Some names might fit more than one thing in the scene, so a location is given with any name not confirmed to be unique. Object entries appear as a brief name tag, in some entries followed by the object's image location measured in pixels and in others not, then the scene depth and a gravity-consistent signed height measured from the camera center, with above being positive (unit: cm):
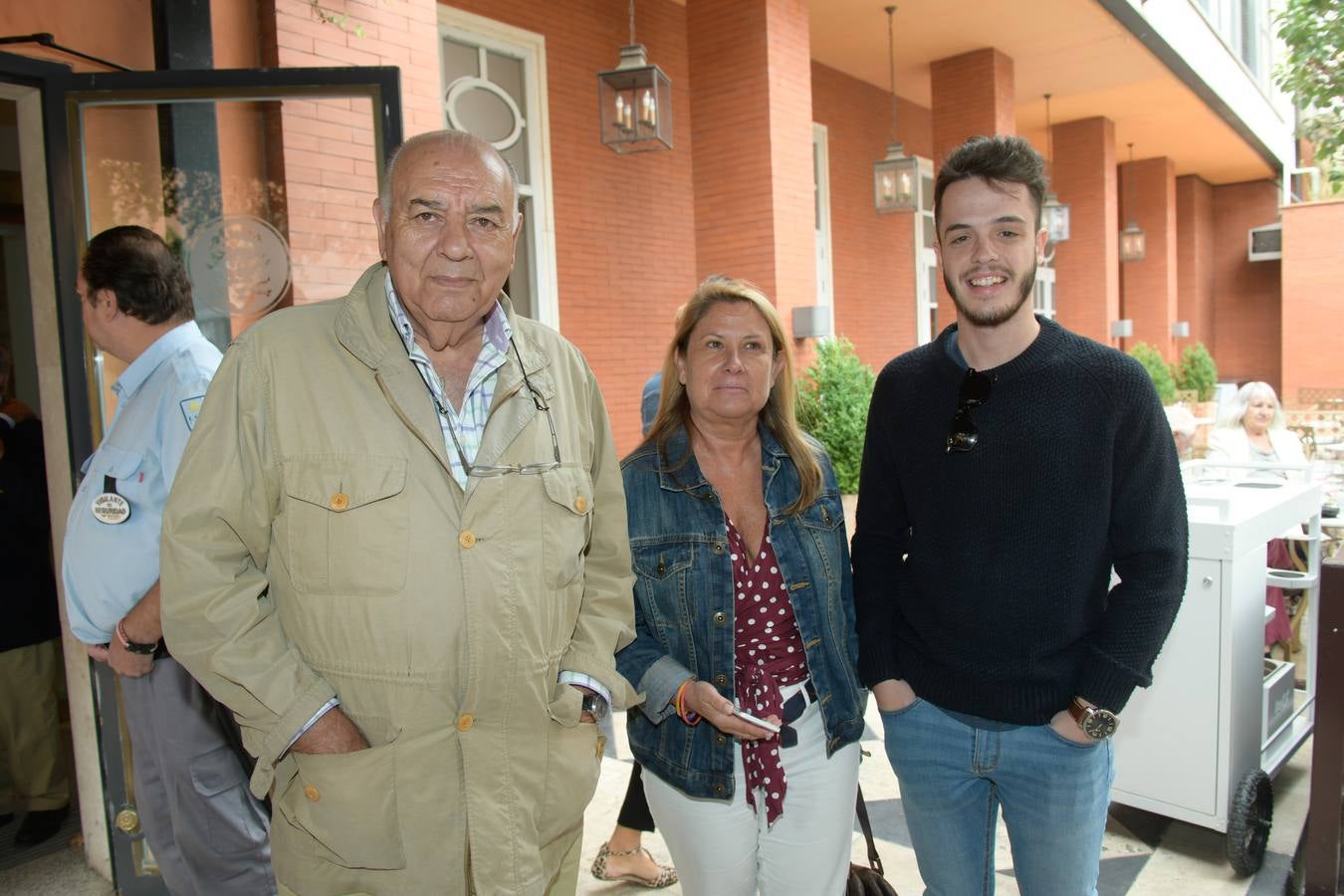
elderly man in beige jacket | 151 -31
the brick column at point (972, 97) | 1101 +327
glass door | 304 +77
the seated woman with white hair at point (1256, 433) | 585 -52
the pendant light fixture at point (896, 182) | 954 +194
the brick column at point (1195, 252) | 2230 +256
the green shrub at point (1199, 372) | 1889 -36
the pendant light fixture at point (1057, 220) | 1235 +192
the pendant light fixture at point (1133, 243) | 1711 +215
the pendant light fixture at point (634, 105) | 653 +201
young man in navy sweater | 181 -39
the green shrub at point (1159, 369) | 1503 -21
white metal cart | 313 -122
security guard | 243 -45
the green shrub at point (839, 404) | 756 -28
